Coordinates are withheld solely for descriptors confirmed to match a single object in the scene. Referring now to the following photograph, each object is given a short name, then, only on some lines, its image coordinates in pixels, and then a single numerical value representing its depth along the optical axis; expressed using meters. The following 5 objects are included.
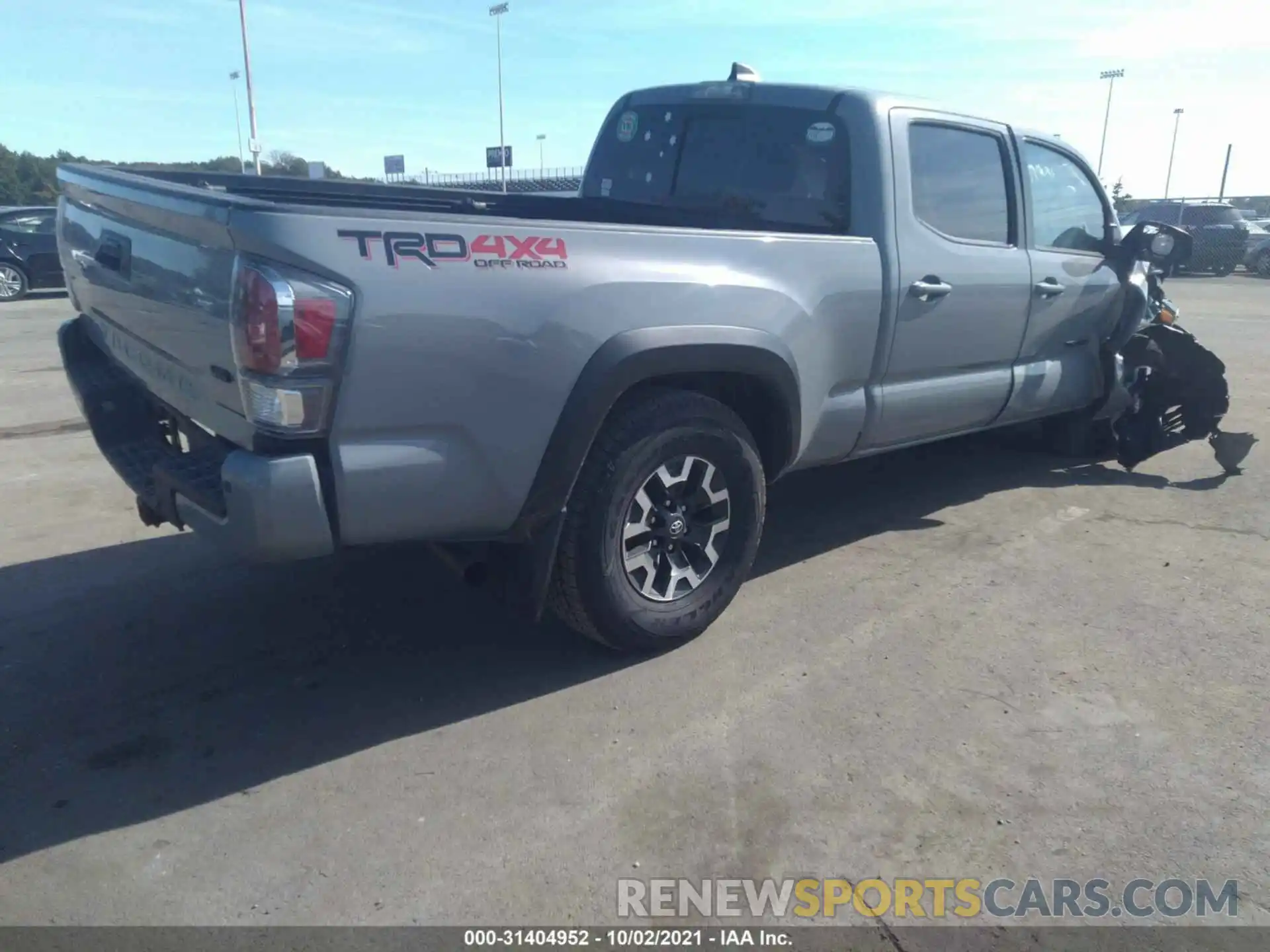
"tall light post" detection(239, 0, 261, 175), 33.28
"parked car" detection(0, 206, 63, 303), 15.78
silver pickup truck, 2.71
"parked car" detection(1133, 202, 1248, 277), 25.06
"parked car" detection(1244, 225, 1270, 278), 25.16
